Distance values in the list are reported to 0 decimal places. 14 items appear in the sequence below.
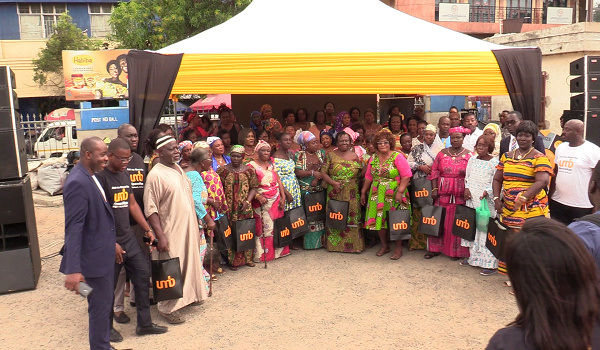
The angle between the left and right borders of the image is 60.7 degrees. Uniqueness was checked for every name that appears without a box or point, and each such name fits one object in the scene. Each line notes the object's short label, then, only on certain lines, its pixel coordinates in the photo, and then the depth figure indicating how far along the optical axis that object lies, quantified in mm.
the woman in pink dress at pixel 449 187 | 6133
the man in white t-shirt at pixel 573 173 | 5457
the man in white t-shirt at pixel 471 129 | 7621
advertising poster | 21312
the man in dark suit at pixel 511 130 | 6155
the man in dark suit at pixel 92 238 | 3479
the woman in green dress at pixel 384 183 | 6309
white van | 14438
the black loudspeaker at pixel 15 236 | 5688
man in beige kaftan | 4527
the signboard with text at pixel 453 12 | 30766
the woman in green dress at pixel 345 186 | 6586
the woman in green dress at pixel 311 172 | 6711
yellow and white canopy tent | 6172
